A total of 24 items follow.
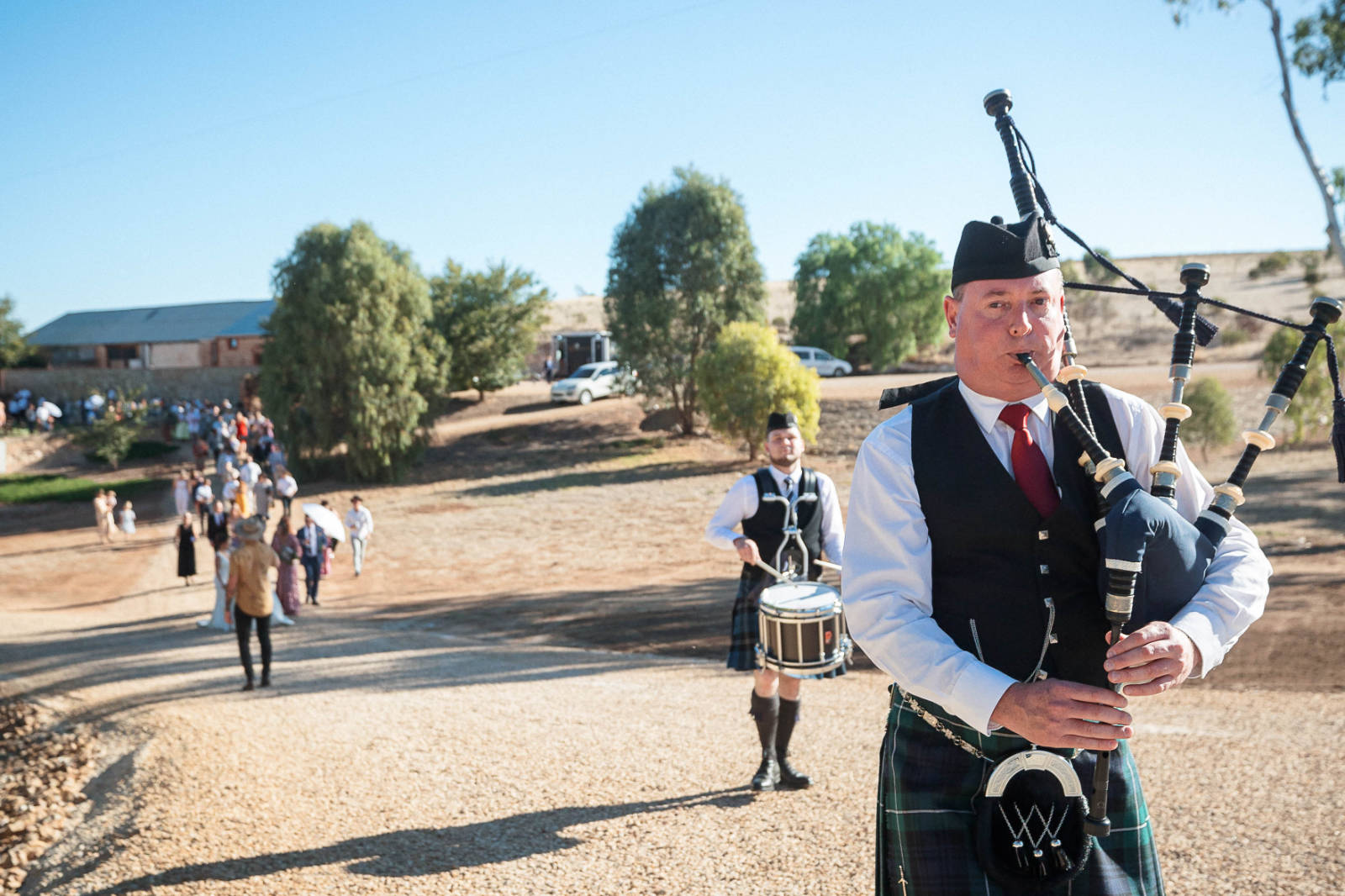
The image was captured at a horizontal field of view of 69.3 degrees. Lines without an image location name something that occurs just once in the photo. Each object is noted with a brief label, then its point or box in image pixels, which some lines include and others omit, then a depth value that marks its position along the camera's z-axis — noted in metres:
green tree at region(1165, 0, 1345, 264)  12.83
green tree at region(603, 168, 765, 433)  28.86
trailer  45.00
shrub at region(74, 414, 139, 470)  32.72
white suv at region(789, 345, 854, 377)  40.06
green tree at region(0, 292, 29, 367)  45.41
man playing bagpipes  1.97
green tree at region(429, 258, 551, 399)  36.59
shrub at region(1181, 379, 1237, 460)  19.89
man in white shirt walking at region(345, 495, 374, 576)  16.64
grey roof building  44.97
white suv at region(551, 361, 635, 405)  36.41
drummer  5.36
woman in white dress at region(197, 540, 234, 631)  12.52
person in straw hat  8.54
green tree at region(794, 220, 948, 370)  40.91
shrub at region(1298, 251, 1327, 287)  38.62
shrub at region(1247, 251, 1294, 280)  59.81
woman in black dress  16.08
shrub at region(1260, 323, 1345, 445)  18.77
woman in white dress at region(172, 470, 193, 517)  19.70
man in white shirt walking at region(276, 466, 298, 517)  19.21
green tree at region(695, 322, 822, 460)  23.97
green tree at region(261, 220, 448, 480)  26.59
